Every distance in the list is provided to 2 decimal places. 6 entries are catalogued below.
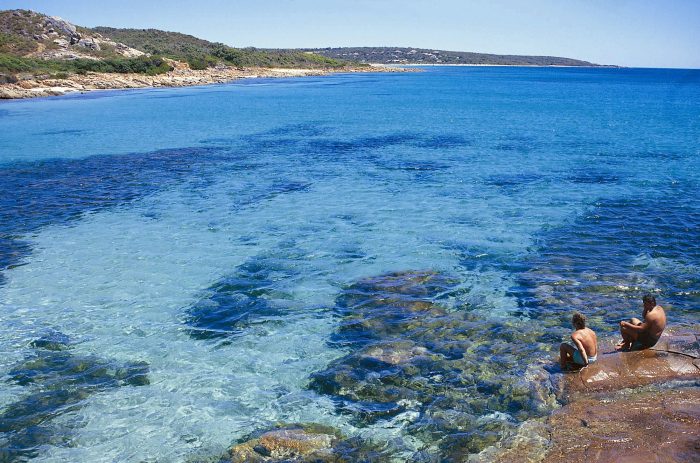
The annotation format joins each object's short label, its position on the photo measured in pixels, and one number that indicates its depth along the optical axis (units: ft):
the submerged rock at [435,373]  30.37
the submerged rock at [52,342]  40.27
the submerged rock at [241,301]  43.52
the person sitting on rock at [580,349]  33.15
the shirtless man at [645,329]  33.58
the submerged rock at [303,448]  28.32
